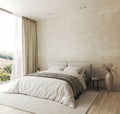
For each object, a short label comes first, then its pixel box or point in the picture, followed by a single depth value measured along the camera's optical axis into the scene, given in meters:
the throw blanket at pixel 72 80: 3.56
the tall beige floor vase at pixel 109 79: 4.39
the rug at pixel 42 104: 2.85
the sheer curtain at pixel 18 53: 5.40
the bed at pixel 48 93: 3.03
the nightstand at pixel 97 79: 4.46
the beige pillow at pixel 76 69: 4.60
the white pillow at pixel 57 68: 4.87
